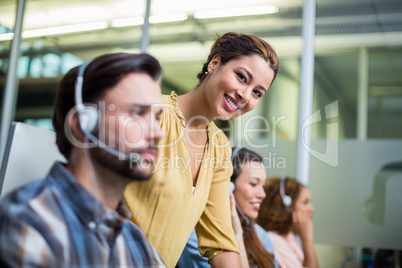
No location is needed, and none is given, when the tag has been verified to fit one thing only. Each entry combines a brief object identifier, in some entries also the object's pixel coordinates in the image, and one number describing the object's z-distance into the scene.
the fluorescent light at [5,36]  4.39
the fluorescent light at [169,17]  3.95
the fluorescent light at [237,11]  3.71
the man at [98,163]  0.79
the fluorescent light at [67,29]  4.22
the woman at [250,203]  2.08
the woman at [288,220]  2.39
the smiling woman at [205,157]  1.24
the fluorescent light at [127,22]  4.04
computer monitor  1.14
